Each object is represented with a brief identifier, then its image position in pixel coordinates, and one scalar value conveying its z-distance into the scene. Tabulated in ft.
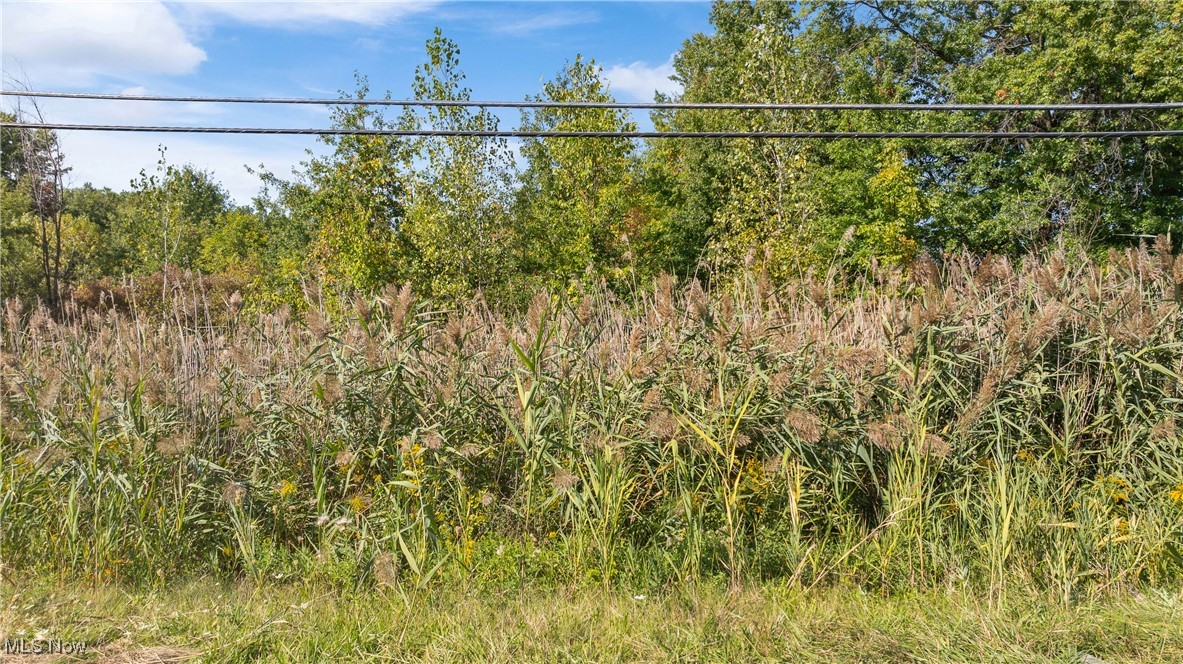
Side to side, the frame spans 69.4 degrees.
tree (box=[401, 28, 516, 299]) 43.73
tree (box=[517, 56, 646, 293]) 56.59
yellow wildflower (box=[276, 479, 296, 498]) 14.62
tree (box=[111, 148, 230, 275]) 67.77
